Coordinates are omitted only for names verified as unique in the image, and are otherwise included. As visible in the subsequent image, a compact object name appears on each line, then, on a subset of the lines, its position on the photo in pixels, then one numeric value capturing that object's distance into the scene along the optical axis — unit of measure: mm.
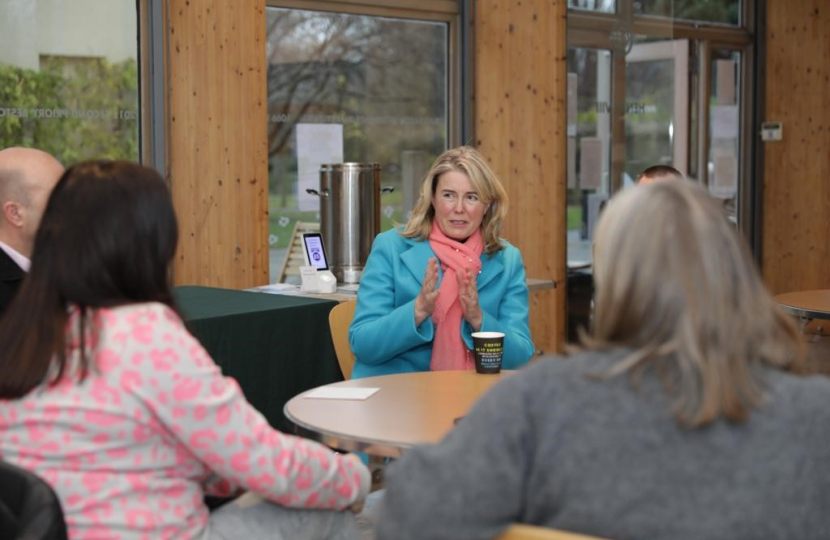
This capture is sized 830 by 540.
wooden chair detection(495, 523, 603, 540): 1400
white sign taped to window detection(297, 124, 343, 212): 6418
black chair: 1706
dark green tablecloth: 3971
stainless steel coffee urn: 5504
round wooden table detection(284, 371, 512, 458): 2215
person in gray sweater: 1441
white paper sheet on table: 2652
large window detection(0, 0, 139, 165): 5176
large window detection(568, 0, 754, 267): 7387
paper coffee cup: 2877
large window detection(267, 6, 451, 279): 6344
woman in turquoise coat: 3350
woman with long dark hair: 1777
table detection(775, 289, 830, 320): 4090
